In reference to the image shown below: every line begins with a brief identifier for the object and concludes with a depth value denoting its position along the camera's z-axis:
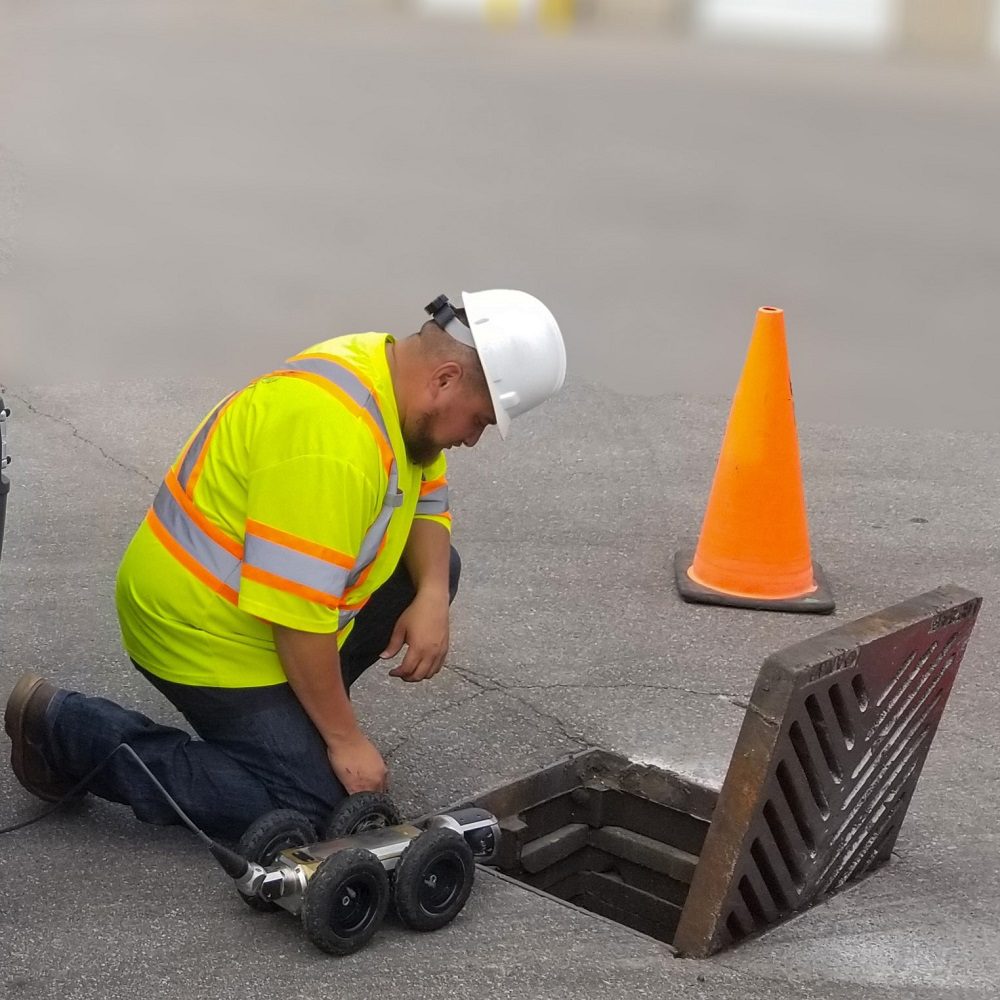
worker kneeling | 6.53
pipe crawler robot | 6.25
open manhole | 6.17
